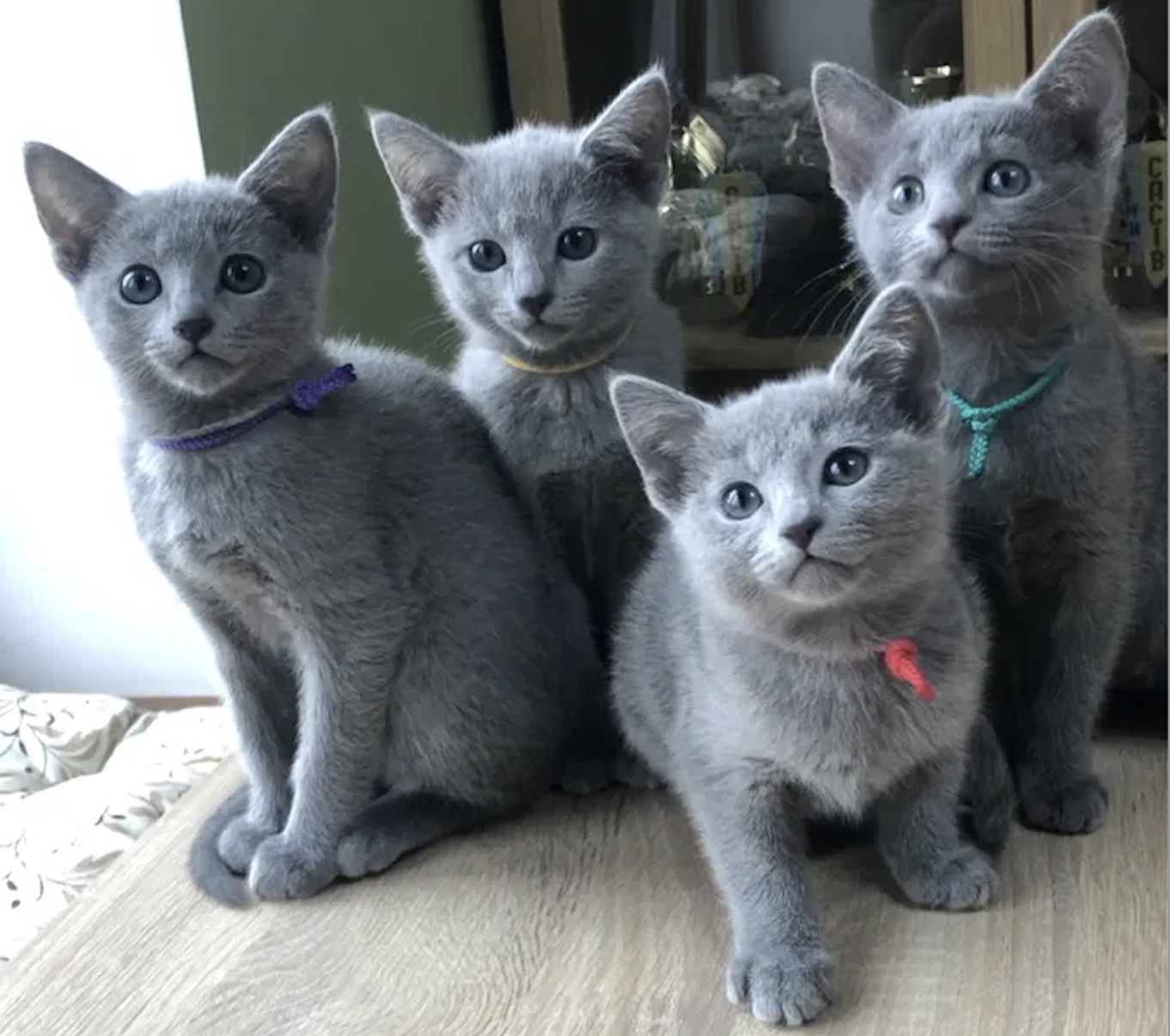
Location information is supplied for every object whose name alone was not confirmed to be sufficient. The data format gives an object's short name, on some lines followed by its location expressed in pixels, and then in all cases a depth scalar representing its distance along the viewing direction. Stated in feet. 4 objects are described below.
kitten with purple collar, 3.13
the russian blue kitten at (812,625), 2.70
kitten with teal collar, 3.05
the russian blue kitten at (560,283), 3.39
